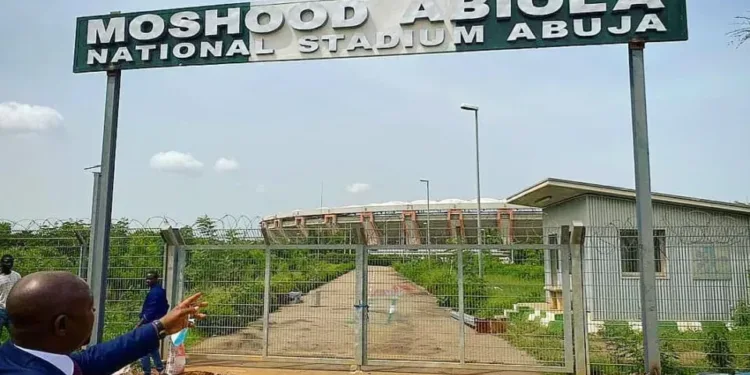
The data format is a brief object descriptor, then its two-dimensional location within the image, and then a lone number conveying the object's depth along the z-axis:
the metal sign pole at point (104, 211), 8.22
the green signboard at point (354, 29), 7.21
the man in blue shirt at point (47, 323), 1.81
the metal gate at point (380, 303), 9.38
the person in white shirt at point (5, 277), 8.44
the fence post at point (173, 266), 10.09
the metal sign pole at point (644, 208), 6.75
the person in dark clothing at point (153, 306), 8.47
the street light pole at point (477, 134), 23.05
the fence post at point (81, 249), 10.36
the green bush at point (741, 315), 8.77
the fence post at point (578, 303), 8.80
